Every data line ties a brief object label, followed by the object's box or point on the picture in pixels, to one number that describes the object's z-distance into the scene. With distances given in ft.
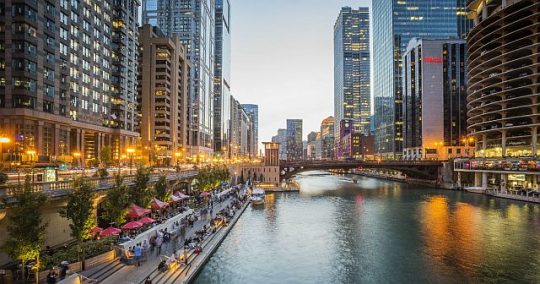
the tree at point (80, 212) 96.68
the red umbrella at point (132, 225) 124.11
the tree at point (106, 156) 284.41
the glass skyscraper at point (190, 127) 639.97
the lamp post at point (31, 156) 228.96
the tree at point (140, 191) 149.79
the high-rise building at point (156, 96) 515.09
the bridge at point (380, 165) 427.74
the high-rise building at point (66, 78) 233.14
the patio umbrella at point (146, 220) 134.15
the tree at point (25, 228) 78.95
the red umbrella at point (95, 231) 110.83
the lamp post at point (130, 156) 410.64
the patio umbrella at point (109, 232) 113.09
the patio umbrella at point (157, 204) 163.53
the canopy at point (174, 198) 194.69
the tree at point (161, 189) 179.52
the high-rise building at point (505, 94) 339.57
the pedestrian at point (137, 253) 105.94
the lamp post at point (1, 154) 204.54
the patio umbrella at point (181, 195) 208.03
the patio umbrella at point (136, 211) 137.80
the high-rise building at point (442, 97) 631.56
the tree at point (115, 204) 120.88
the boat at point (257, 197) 275.39
